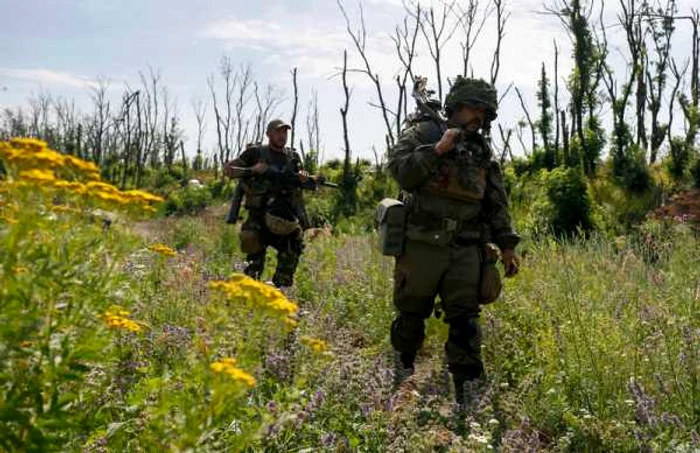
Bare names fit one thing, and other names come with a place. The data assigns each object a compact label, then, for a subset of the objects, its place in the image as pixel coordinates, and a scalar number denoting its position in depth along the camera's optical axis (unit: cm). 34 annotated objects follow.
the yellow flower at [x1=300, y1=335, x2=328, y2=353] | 199
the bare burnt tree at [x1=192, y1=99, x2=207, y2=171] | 5384
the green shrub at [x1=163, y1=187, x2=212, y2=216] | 2828
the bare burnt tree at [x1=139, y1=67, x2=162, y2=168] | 5328
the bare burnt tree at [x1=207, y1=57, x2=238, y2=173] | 5209
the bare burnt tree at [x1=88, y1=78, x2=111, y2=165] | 5054
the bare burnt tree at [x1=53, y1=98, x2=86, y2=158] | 5119
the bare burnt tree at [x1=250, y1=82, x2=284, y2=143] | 5392
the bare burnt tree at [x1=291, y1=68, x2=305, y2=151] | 3822
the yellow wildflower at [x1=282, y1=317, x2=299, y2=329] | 171
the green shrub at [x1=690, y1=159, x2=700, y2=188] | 1539
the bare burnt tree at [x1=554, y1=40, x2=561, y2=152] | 2978
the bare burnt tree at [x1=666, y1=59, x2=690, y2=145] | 3133
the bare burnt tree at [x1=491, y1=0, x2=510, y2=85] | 2747
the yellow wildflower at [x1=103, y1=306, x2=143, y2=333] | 195
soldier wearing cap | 635
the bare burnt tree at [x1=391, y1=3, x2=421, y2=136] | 3013
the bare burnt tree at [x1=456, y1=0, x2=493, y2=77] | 2794
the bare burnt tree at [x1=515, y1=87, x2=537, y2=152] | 2734
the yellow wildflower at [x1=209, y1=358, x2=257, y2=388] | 146
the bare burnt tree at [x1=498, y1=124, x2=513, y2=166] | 2506
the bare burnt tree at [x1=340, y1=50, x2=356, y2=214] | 2212
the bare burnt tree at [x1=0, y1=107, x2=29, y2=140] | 6582
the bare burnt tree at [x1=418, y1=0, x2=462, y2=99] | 2875
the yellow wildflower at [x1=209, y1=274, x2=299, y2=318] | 168
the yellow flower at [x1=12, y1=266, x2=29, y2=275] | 153
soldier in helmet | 413
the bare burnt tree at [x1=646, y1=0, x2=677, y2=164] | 2771
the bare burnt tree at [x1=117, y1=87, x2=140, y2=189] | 4422
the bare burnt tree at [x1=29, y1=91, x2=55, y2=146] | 6377
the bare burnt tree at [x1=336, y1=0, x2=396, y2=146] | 2873
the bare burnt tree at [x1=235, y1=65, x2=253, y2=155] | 5459
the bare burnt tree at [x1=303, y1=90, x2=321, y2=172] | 3024
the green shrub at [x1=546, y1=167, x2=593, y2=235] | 1318
